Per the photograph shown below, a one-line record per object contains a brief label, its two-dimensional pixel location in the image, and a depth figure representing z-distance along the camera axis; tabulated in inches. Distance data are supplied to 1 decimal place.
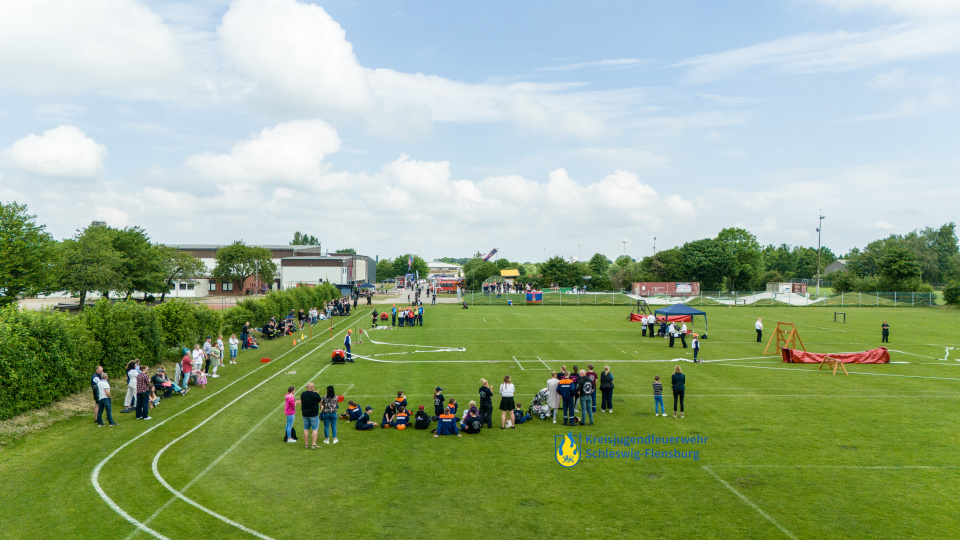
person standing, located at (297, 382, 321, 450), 543.8
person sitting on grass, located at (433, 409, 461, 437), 596.7
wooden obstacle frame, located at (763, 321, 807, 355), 1168.6
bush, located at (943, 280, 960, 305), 2650.1
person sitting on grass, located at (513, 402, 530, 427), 641.6
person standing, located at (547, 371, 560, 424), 649.6
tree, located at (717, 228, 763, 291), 4001.0
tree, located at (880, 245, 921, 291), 3191.4
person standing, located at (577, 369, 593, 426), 623.5
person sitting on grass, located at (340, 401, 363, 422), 642.1
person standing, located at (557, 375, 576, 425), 633.6
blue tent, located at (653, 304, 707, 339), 1403.2
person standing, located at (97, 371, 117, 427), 629.0
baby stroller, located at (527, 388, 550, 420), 663.1
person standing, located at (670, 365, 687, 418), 653.9
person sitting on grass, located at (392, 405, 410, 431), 623.5
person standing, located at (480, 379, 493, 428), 609.9
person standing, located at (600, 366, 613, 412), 681.6
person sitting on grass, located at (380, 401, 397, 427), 627.5
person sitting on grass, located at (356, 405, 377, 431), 620.7
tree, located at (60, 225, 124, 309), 2385.6
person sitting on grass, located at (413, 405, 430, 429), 617.6
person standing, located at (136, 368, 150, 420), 668.7
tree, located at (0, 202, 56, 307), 1578.5
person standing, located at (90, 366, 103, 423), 630.5
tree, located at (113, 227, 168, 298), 2719.0
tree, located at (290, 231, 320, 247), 7234.3
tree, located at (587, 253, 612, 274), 5738.2
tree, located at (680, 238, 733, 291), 3939.5
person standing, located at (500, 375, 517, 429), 619.8
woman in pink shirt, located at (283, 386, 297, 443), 571.2
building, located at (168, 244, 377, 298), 3986.7
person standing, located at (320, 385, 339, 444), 560.4
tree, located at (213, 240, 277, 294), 3791.8
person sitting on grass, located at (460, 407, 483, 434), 600.4
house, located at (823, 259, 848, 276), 6427.2
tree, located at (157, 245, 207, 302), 3353.8
